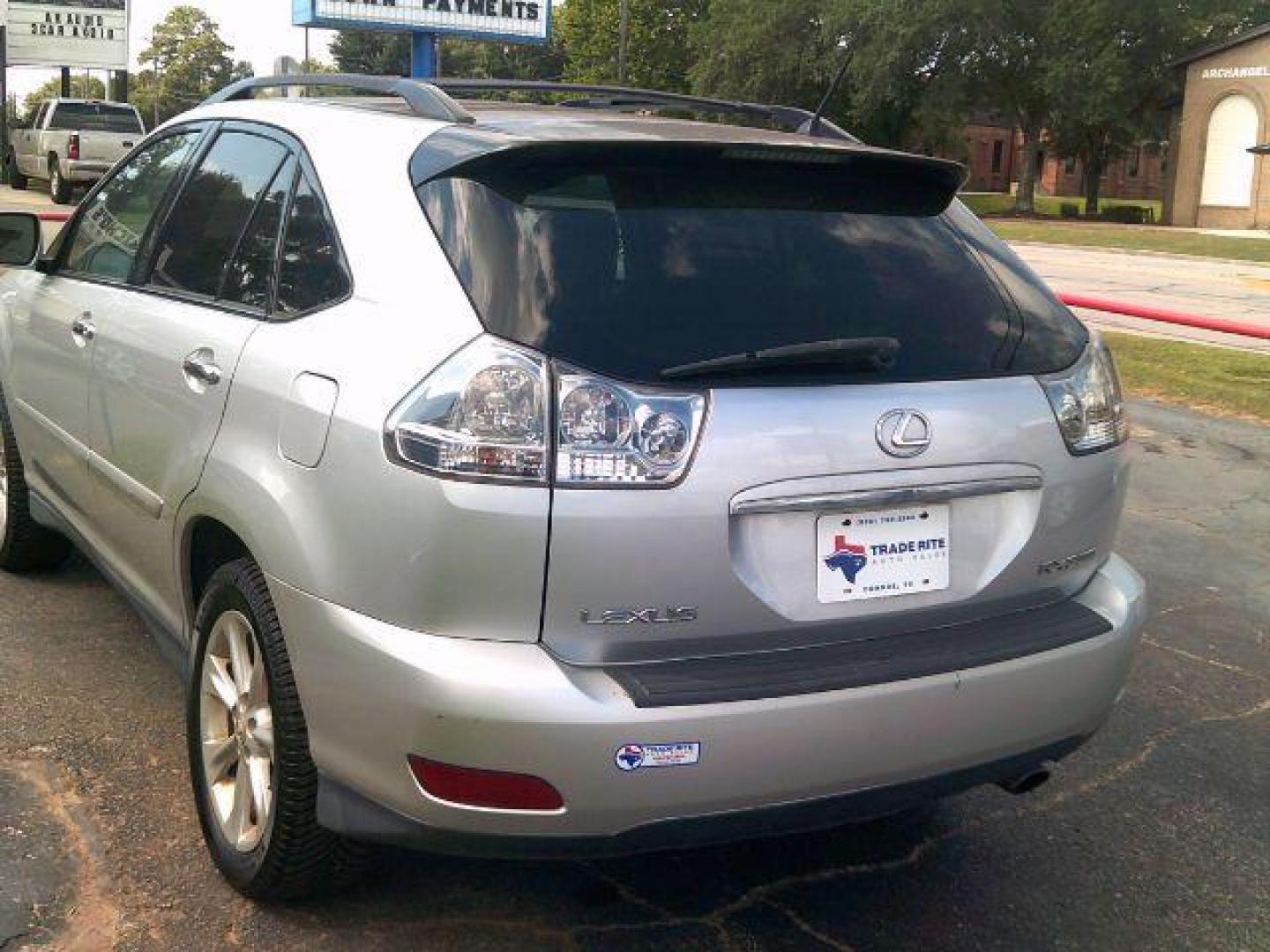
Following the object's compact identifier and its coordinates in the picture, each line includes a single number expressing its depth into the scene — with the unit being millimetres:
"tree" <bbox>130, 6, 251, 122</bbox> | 99125
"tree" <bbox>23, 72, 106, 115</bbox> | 106312
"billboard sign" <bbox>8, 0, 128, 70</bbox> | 38906
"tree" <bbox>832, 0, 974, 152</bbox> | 53250
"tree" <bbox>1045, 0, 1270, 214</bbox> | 51969
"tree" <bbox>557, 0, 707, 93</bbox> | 66375
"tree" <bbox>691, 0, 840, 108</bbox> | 57062
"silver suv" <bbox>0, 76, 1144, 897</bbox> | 2314
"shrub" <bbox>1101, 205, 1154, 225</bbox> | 55969
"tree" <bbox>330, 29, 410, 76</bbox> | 91000
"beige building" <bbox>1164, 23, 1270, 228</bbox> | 48656
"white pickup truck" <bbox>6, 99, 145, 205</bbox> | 25625
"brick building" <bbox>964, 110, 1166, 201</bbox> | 91562
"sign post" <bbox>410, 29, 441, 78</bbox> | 29969
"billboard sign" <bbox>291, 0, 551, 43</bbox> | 28250
